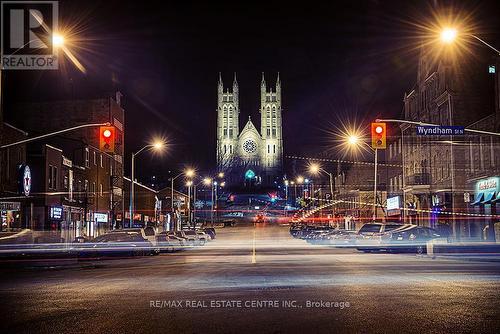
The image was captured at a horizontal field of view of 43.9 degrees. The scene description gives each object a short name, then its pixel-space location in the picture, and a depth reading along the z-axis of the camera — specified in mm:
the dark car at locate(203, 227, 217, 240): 57281
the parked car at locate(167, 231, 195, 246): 43112
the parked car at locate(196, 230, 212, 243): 48456
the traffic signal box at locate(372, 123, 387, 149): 25797
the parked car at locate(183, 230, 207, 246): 45766
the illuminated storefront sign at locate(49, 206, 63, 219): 48625
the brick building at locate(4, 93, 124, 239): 48219
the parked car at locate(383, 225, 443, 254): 32812
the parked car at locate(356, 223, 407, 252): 34219
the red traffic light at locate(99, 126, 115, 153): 23859
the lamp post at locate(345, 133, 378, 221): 44000
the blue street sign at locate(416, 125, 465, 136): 27625
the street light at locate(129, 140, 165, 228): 45828
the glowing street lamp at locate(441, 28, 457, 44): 24588
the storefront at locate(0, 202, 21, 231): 41800
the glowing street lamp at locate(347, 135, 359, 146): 43888
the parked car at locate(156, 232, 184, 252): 38469
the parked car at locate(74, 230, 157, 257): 30645
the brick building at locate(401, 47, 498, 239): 48656
